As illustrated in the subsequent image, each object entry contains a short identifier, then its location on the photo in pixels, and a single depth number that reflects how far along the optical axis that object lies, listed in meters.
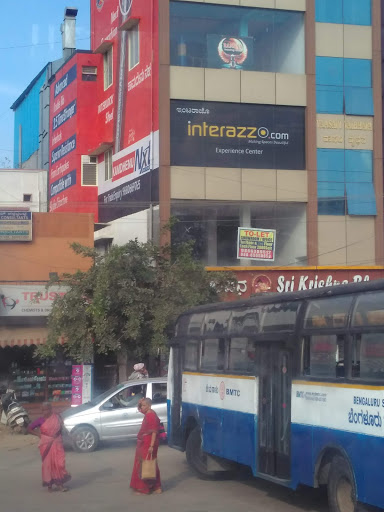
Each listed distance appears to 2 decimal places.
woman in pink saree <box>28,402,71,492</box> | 12.20
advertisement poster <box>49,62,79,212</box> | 34.81
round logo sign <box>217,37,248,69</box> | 28.48
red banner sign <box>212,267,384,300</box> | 27.84
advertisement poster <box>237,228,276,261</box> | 28.00
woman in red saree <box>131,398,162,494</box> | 11.71
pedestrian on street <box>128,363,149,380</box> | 21.31
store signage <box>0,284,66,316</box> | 25.00
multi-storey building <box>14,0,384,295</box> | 27.73
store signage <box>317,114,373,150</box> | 28.58
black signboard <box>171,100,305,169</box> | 27.69
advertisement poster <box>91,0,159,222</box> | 28.11
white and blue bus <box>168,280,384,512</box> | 8.57
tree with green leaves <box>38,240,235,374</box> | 21.45
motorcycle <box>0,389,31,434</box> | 21.41
